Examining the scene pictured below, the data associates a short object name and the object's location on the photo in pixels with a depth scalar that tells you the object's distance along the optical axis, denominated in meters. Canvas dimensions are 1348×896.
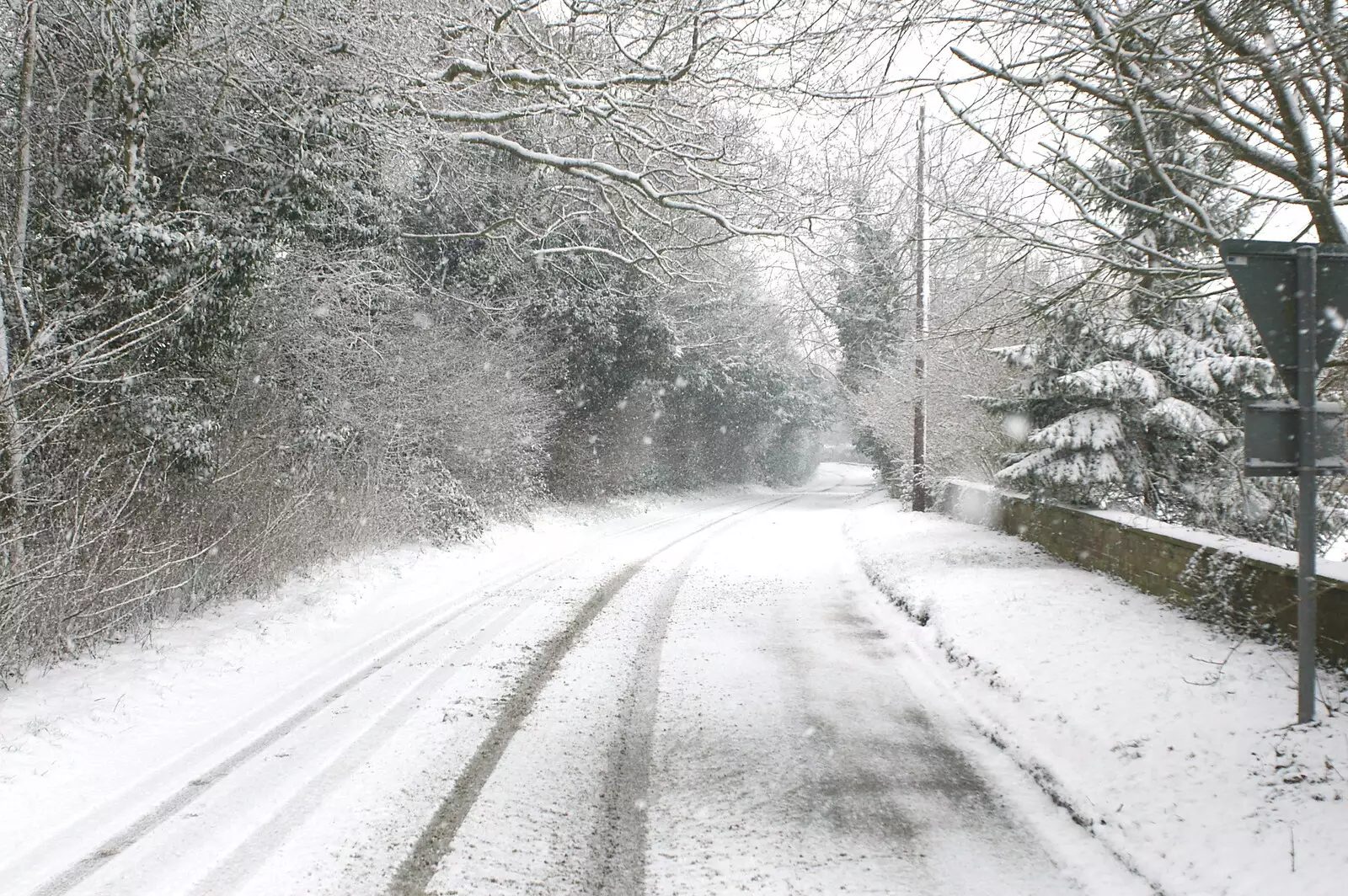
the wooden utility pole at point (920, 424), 16.70
